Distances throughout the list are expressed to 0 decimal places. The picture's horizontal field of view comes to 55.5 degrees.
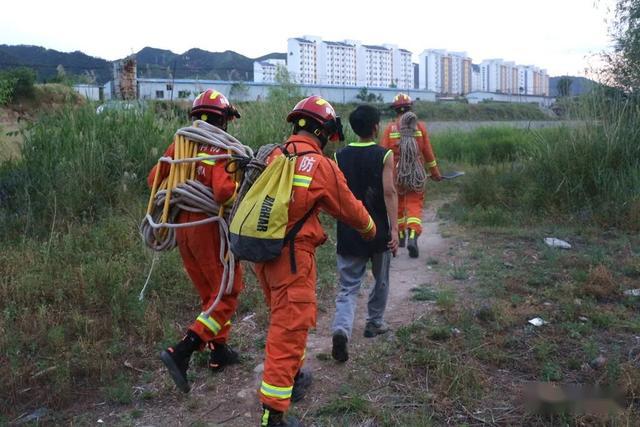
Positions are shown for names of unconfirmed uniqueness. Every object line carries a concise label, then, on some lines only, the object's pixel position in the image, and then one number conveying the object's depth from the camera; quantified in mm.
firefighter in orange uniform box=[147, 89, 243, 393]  3945
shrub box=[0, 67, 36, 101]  23031
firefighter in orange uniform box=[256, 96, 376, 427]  3350
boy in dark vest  4527
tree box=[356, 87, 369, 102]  48625
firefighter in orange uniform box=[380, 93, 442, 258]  7332
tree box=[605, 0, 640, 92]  10398
